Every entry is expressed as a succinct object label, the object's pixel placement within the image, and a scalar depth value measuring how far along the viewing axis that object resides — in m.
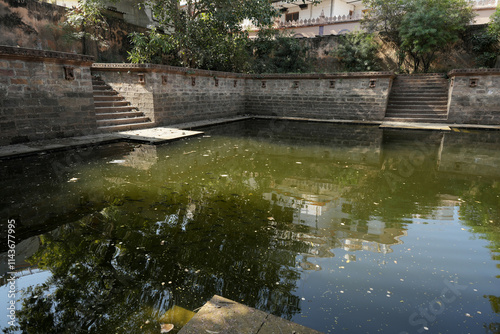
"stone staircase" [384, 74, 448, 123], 11.76
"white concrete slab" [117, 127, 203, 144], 7.18
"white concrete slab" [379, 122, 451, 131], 10.17
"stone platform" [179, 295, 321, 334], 1.61
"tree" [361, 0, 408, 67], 14.96
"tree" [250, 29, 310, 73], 16.73
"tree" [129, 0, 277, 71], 10.87
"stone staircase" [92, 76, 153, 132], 8.30
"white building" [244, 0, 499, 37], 21.91
